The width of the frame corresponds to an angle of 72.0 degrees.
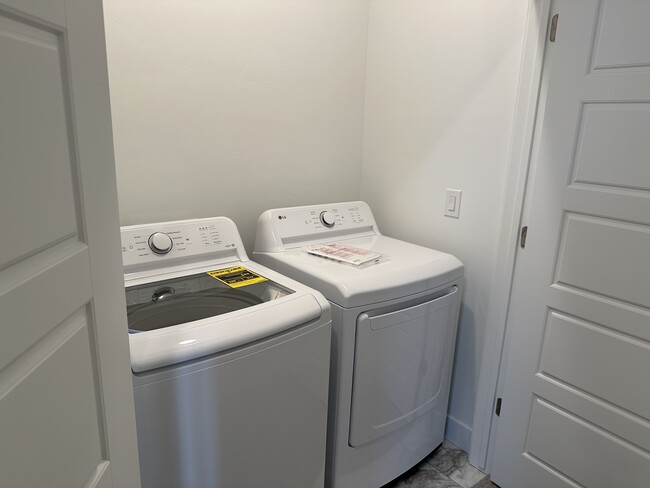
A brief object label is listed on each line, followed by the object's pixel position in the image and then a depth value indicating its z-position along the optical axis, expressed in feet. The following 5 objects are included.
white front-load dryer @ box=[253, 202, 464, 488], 4.99
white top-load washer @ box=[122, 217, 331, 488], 3.64
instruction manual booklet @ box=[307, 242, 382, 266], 5.53
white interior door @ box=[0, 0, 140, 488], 1.77
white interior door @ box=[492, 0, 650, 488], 4.44
